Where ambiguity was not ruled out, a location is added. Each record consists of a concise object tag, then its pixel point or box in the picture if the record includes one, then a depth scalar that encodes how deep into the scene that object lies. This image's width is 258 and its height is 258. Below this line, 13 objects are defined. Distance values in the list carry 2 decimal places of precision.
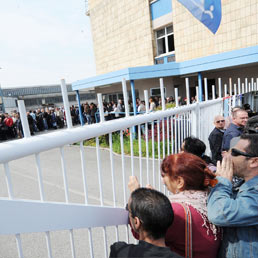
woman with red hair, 1.27
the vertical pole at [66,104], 1.07
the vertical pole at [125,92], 1.49
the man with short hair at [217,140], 3.38
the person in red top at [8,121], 12.85
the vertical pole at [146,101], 1.72
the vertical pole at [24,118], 0.89
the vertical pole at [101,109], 1.32
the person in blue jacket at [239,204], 1.23
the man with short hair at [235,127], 3.15
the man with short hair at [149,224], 1.06
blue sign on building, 10.84
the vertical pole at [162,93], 2.01
